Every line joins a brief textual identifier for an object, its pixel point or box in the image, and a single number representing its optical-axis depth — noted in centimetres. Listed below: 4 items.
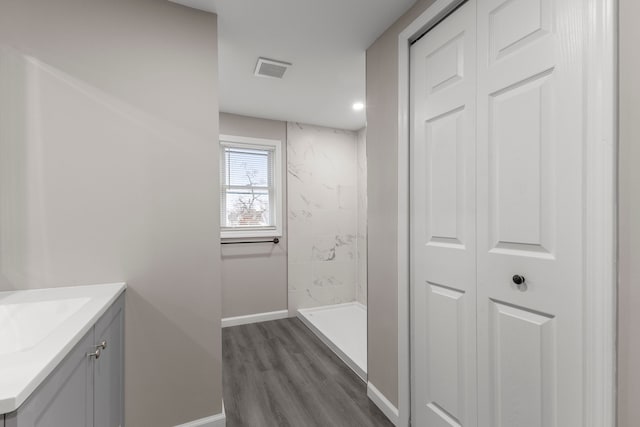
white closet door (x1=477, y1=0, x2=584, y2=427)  102
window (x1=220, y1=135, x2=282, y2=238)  354
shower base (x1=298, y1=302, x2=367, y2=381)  257
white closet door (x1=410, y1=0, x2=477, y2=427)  140
